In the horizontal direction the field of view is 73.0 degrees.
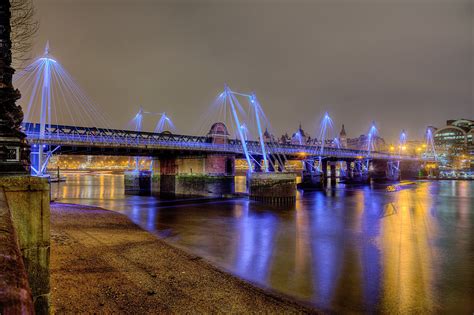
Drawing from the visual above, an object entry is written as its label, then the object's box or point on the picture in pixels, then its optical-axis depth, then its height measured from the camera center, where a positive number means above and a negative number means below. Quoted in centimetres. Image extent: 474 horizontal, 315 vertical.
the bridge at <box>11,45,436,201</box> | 3975 +227
